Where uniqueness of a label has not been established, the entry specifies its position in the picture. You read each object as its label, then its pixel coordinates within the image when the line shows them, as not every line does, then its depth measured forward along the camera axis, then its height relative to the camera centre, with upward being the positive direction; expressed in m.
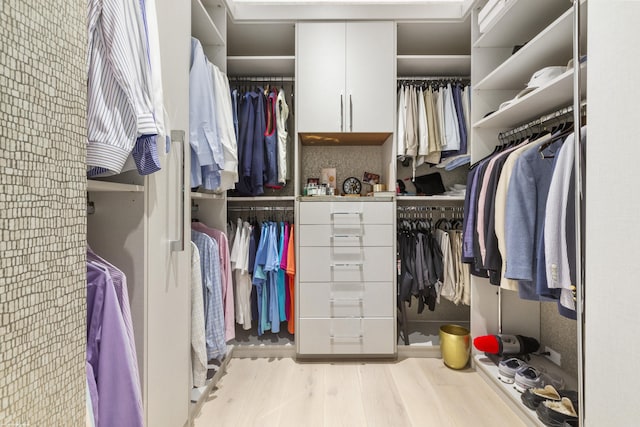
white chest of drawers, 2.23 -0.44
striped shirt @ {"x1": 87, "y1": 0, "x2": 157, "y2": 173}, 0.81 +0.32
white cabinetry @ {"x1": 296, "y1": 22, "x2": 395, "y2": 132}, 2.28 +0.96
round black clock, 2.68 +0.23
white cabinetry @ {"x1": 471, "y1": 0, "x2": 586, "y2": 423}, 1.71 +0.60
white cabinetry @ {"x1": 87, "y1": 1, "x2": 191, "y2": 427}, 1.07 -0.10
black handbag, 2.56 +0.24
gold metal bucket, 2.16 -0.89
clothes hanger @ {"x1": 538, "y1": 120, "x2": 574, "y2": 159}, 1.52 +0.37
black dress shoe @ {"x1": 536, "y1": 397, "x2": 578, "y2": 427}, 1.43 -0.88
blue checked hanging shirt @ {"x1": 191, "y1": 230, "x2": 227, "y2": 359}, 1.81 -0.46
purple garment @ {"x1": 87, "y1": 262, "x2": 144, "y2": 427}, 0.85 -0.37
